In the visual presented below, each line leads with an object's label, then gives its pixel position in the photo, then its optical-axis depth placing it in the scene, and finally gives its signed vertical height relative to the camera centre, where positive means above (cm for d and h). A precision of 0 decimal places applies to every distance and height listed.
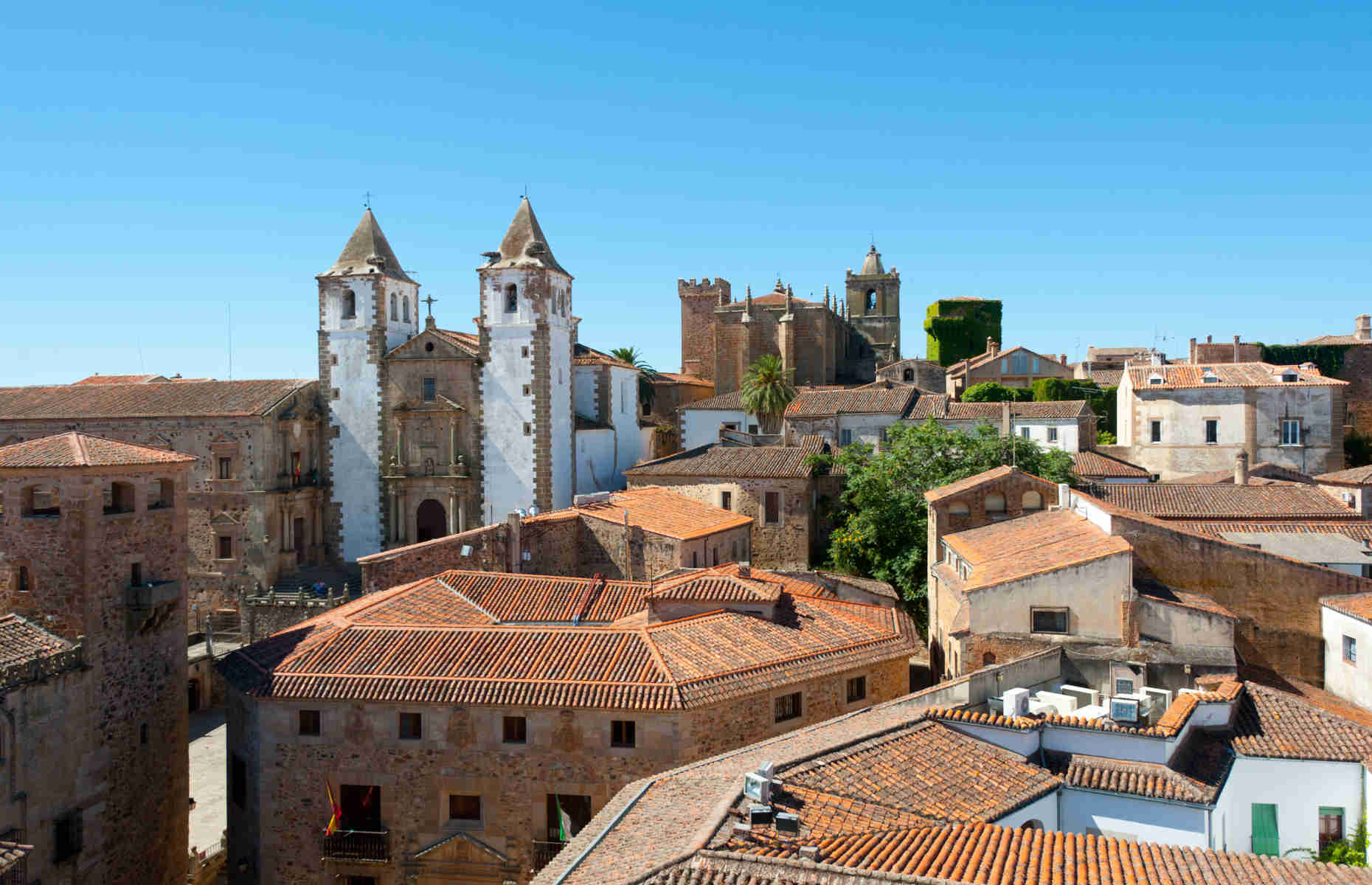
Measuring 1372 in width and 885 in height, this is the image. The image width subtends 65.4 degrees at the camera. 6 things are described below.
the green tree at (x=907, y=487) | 3772 -171
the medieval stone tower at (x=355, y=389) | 4788 +280
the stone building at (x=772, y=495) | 4153 -207
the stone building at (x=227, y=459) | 4500 -26
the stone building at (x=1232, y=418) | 4772 +63
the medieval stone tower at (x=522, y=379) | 4584 +296
